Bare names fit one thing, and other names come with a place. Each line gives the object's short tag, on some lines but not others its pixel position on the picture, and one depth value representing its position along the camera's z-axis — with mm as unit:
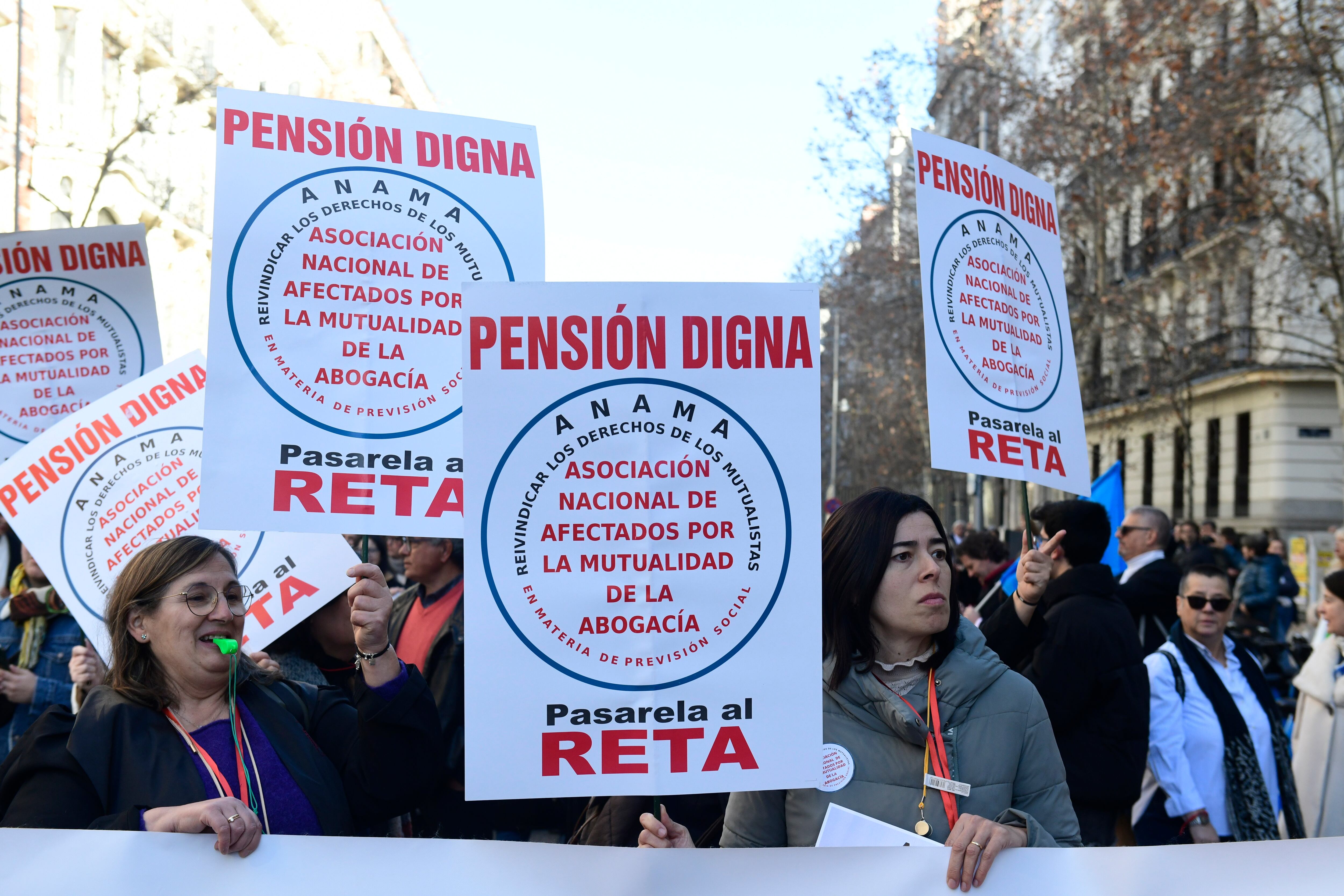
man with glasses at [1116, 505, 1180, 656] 5859
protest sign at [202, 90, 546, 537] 2854
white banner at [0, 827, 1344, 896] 2330
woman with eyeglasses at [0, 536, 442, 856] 2568
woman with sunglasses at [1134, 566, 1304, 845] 4723
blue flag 7785
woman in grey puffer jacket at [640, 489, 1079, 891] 2600
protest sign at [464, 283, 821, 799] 2289
